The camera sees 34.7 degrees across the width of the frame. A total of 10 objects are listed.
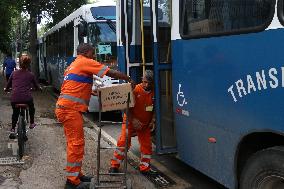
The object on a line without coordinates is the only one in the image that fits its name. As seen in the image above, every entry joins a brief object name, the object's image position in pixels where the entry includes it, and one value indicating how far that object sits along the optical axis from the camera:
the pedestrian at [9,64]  18.15
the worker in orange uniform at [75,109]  5.77
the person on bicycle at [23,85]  7.92
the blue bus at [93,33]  11.97
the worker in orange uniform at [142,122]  6.32
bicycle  7.44
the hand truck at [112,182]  5.39
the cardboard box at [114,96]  5.25
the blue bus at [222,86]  3.87
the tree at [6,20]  22.23
